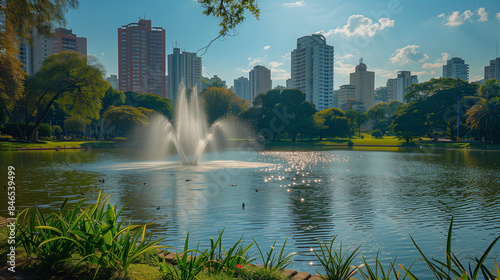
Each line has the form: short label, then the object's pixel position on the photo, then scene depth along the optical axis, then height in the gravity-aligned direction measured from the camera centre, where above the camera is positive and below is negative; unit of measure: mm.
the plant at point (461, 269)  3350 -1379
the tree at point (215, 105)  87812 +7946
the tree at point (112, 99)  85062 +9205
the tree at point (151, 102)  91125 +9059
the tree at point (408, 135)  70750 +33
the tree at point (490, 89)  71681 +9884
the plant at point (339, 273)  4285 -1788
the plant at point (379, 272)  5584 -2421
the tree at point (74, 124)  76681 +2579
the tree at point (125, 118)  62188 +3331
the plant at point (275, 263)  4616 -2306
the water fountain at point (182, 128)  29312 +1696
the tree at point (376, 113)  121562 +8042
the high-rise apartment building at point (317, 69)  171875 +34314
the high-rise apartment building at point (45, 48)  147475 +44667
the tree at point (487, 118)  57688 +3015
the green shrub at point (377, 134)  106194 +364
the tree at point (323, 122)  77562 +3069
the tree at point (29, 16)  10883 +4132
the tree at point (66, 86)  52625 +7890
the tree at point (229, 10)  9719 +3657
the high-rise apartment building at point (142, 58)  184500 +43349
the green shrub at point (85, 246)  4258 -1489
